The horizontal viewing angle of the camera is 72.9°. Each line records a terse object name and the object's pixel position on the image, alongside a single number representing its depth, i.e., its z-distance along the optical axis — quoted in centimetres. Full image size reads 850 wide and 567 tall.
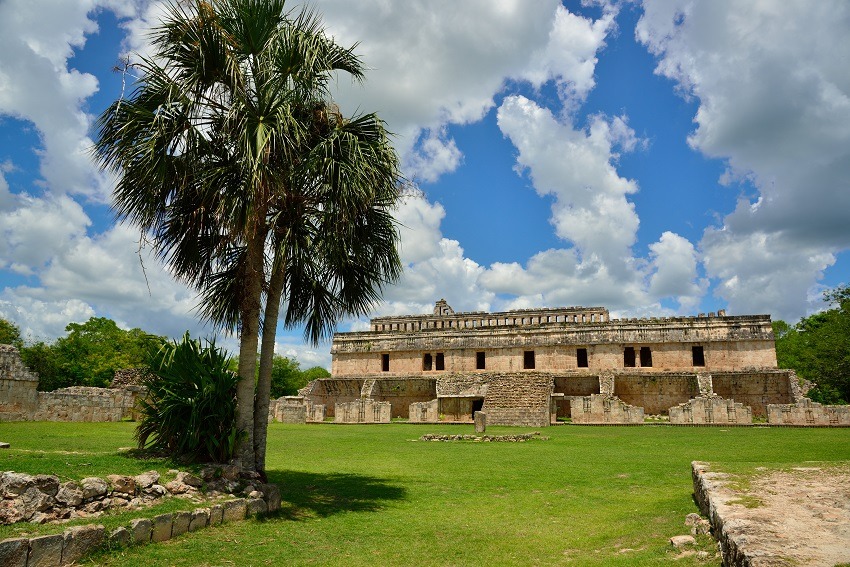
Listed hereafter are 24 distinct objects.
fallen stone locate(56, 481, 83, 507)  475
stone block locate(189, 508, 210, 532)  547
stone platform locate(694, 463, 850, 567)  324
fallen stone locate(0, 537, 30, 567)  383
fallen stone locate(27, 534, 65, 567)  401
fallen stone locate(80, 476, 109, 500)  496
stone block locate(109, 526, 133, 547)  461
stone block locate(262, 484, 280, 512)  661
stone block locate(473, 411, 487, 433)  1895
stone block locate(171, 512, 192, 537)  522
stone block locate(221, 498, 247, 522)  594
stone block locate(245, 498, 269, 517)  623
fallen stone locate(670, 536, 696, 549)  476
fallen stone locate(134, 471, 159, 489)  551
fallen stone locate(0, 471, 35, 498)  450
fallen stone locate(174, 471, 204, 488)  604
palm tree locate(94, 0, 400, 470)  703
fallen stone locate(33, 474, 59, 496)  471
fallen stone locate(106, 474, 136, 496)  526
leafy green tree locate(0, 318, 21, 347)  3606
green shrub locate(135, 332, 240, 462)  696
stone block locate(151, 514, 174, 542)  499
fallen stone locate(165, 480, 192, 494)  585
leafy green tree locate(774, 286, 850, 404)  2691
